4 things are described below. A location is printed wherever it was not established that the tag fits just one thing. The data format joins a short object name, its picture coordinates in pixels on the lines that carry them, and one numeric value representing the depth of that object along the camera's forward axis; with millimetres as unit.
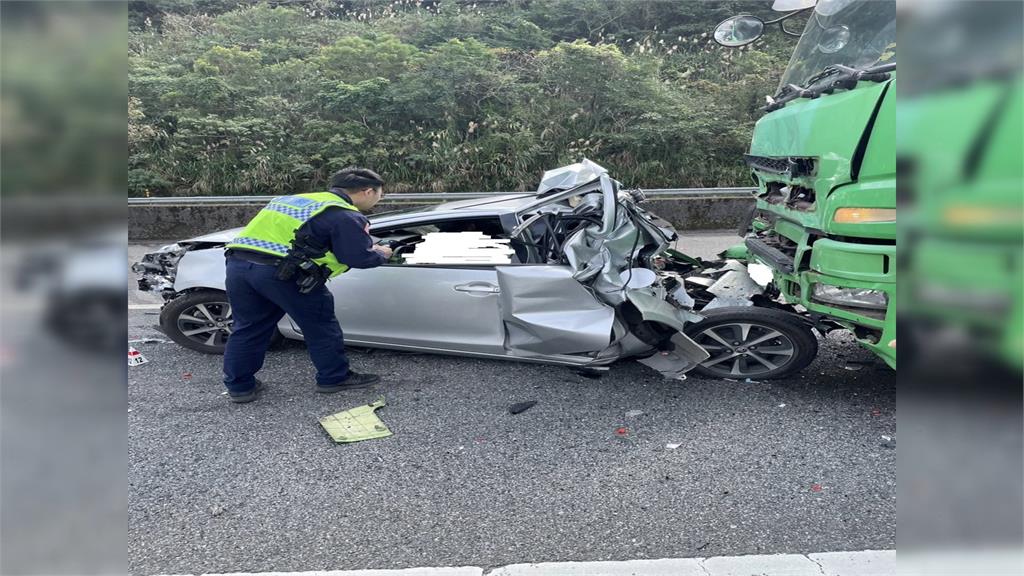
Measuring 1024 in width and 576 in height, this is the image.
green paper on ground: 3234
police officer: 3389
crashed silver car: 3568
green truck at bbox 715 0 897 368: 2842
